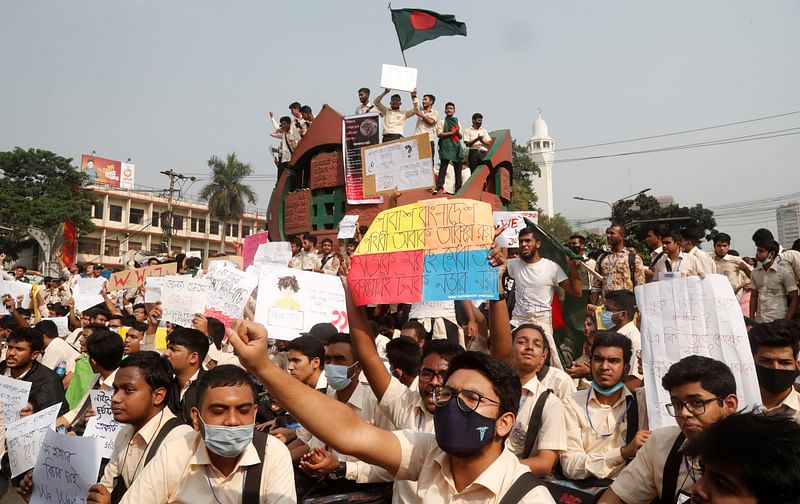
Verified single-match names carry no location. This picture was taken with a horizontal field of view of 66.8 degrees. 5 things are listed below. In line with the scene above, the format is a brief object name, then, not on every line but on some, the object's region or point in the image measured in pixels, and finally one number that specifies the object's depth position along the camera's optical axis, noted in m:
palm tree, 55.16
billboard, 72.69
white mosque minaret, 101.88
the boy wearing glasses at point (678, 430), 2.65
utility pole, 45.61
